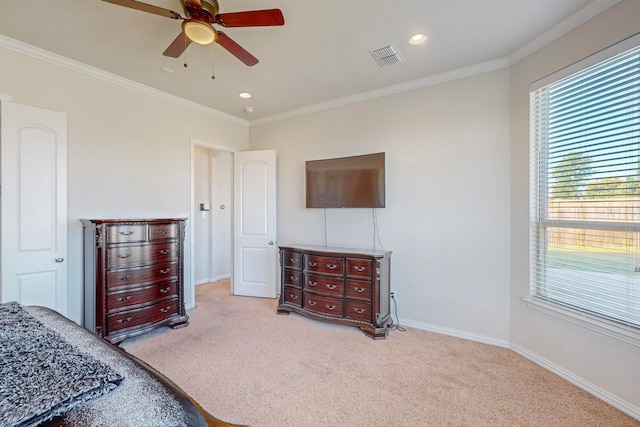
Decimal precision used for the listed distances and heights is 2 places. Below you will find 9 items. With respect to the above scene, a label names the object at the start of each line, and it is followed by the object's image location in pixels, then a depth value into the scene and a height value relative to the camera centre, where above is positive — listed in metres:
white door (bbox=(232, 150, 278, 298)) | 4.25 -0.19
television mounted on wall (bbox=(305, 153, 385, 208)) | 3.28 +0.37
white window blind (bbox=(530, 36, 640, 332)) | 1.87 +0.19
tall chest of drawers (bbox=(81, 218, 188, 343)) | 2.66 -0.66
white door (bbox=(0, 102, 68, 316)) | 2.38 +0.06
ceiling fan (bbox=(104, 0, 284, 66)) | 1.71 +1.23
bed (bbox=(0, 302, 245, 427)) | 0.78 -0.55
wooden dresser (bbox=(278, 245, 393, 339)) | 3.00 -0.86
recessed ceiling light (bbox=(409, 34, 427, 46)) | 2.39 +1.50
